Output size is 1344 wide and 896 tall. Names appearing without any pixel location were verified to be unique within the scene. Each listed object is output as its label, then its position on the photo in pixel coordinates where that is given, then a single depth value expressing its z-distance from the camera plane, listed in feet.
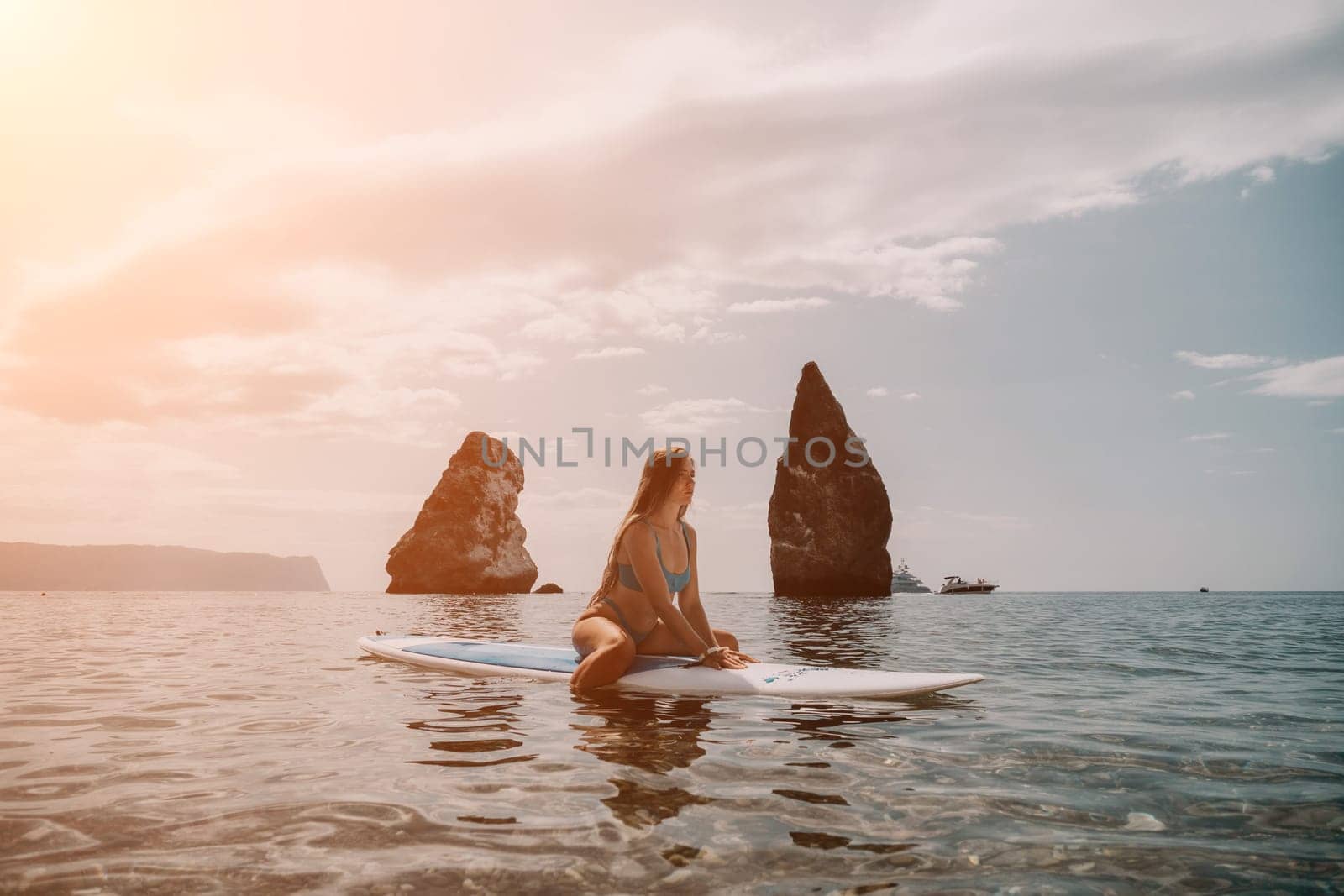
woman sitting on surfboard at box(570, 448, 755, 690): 24.52
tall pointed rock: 230.89
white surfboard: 24.79
